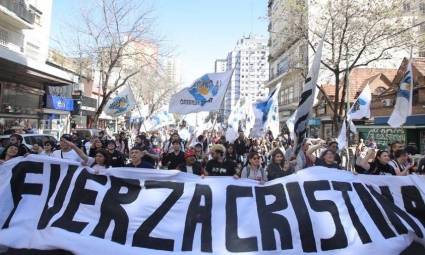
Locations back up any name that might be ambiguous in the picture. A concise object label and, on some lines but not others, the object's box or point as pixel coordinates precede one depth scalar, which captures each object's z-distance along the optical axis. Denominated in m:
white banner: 5.20
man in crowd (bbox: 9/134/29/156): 7.78
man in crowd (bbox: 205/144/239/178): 7.29
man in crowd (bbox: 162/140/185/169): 8.31
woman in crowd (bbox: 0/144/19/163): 7.15
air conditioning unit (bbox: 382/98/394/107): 29.07
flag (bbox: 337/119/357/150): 14.18
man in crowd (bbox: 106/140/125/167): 8.02
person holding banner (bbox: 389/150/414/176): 7.42
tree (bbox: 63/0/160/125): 28.55
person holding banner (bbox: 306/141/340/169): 7.27
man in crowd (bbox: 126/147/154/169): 6.84
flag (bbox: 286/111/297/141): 21.26
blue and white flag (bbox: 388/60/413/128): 10.45
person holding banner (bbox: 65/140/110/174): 6.59
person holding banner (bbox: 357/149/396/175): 7.37
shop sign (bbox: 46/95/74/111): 28.66
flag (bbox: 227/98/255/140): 21.34
